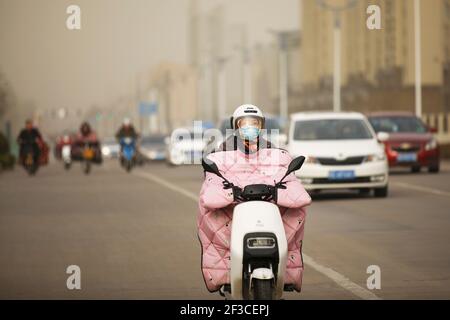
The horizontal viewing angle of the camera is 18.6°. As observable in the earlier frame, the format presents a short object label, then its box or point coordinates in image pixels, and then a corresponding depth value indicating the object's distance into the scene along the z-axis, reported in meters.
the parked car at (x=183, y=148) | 51.34
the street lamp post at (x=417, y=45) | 58.88
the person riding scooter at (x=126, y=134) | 45.28
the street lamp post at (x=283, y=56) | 90.25
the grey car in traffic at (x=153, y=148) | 59.69
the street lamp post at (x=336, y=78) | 68.12
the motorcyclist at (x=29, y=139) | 41.38
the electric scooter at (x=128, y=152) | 43.91
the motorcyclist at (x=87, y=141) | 43.28
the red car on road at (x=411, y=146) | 34.03
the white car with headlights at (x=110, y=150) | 78.50
